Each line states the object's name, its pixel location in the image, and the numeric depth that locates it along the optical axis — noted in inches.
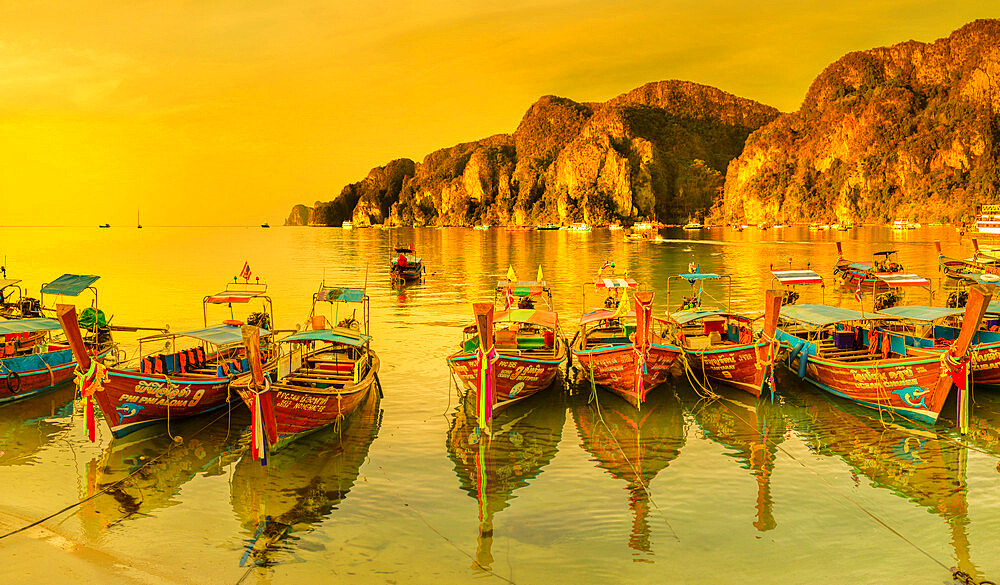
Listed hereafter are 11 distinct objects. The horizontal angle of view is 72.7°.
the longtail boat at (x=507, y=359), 700.0
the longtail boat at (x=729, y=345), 818.2
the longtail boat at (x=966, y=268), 1860.1
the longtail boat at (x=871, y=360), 708.7
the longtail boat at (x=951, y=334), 834.2
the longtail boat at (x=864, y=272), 1805.9
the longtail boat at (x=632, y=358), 797.2
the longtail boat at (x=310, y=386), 597.0
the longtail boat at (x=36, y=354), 816.3
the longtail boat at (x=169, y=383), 684.7
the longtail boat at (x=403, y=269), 2400.3
